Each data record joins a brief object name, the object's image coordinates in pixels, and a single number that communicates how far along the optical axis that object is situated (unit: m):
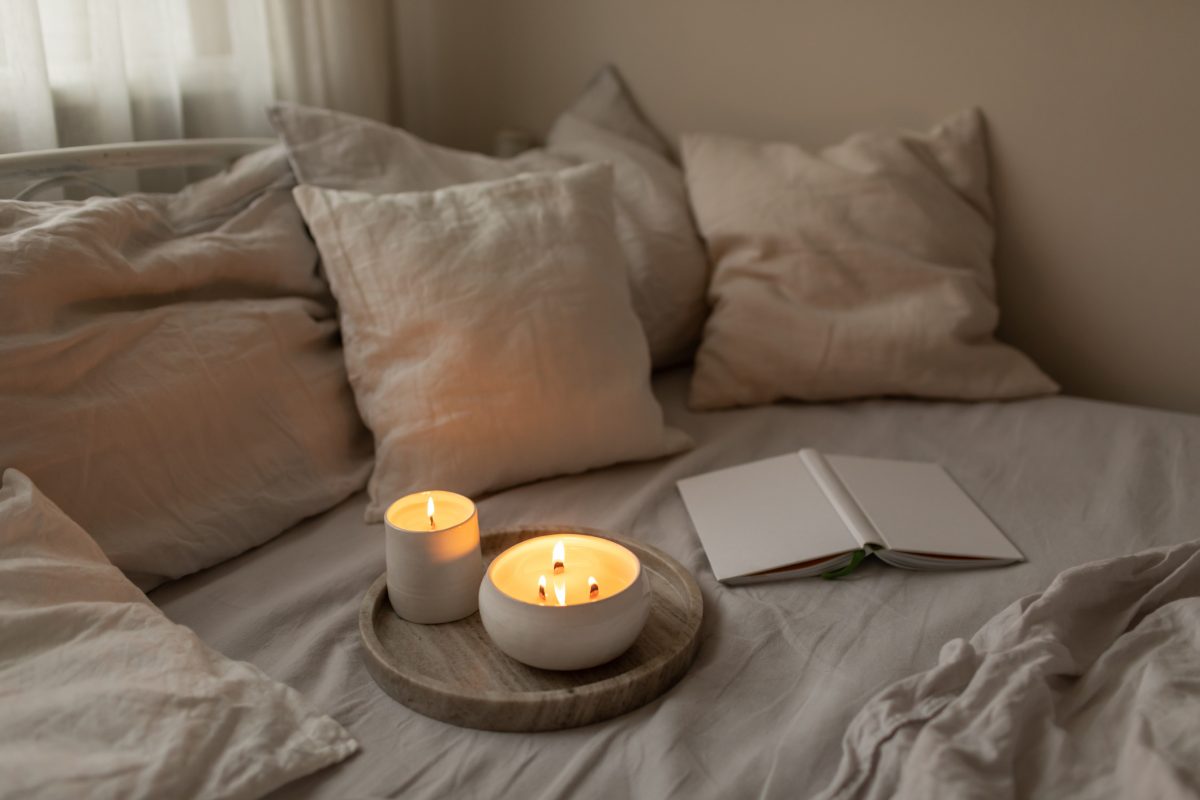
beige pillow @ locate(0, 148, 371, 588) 0.99
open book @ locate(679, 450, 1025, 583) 1.06
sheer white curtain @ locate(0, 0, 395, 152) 1.27
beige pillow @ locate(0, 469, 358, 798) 0.68
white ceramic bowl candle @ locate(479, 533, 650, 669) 0.82
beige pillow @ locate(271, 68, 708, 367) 1.39
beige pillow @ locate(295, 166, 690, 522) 1.20
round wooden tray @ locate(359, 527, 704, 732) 0.81
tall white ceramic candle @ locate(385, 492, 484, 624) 0.91
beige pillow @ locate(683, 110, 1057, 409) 1.51
